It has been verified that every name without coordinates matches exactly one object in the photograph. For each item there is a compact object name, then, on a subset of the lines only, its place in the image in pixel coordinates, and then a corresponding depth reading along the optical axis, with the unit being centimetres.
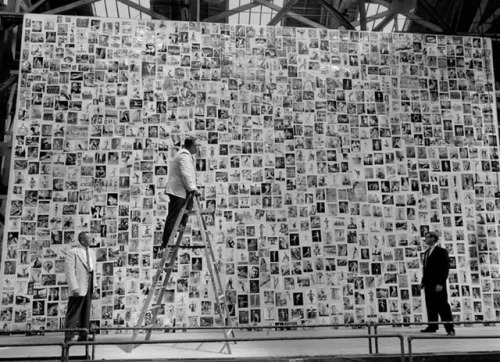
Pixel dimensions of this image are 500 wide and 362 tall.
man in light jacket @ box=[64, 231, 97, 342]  684
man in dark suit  757
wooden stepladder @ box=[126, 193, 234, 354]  561
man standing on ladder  595
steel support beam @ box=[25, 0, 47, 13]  970
